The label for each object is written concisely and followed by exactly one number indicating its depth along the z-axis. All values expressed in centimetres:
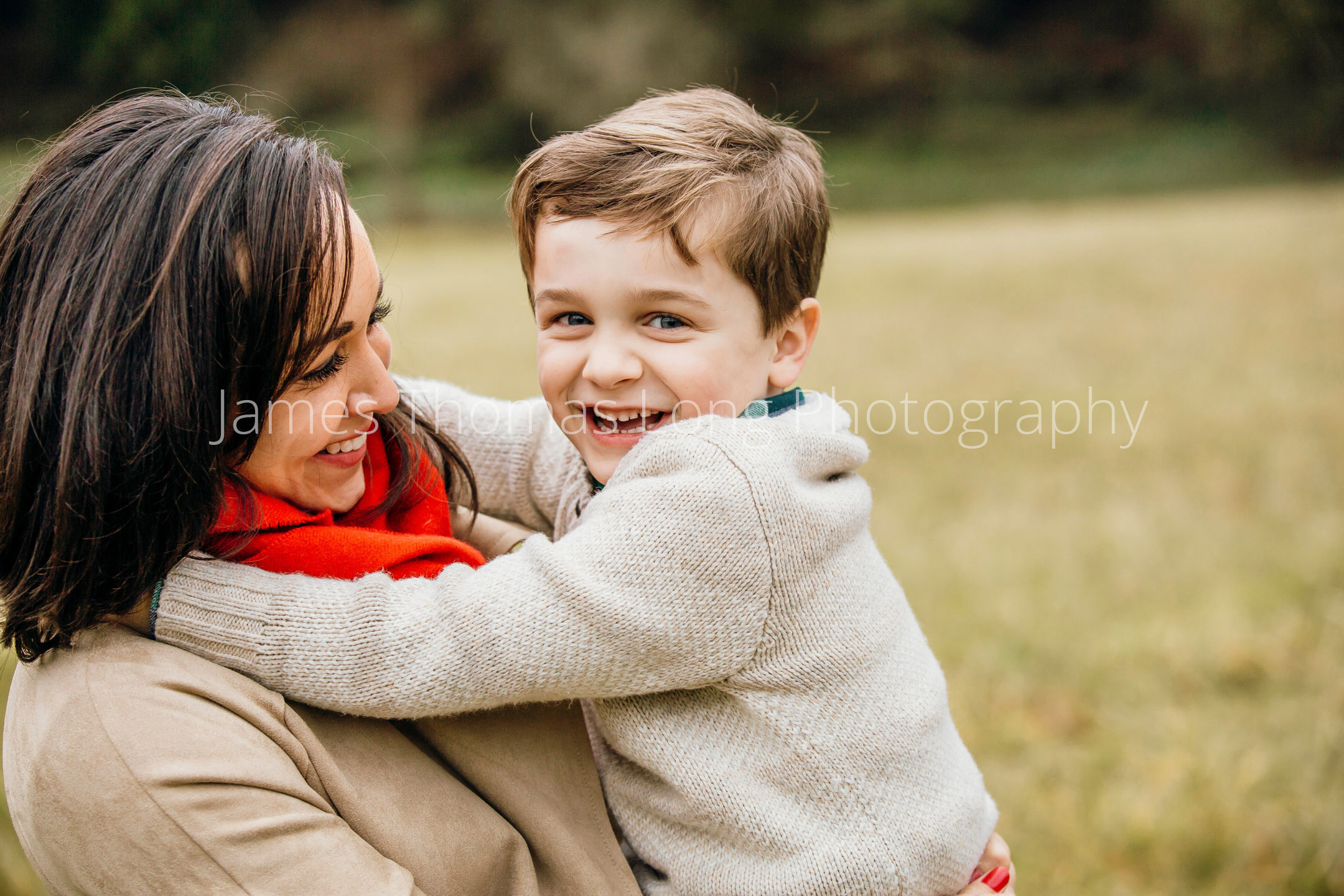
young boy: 104
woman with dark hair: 100
